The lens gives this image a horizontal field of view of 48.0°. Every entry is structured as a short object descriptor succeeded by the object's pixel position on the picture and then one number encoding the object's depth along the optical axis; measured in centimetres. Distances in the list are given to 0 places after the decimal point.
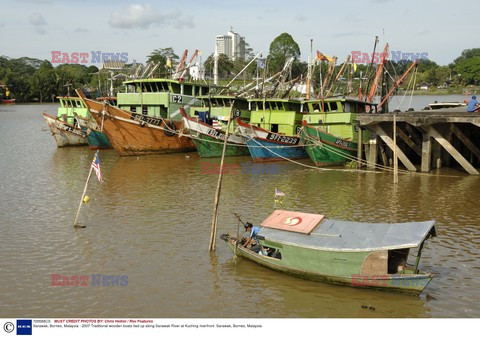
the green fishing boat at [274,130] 3170
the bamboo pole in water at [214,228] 1491
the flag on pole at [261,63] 3521
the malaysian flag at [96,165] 1761
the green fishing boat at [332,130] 2989
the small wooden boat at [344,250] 1198
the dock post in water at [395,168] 2483
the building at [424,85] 13275
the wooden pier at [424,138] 2566
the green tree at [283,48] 10478
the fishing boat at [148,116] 3353
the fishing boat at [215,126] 3312
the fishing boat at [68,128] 3984
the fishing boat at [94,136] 3738
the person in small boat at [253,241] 1465
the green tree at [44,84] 12194
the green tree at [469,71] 12538
